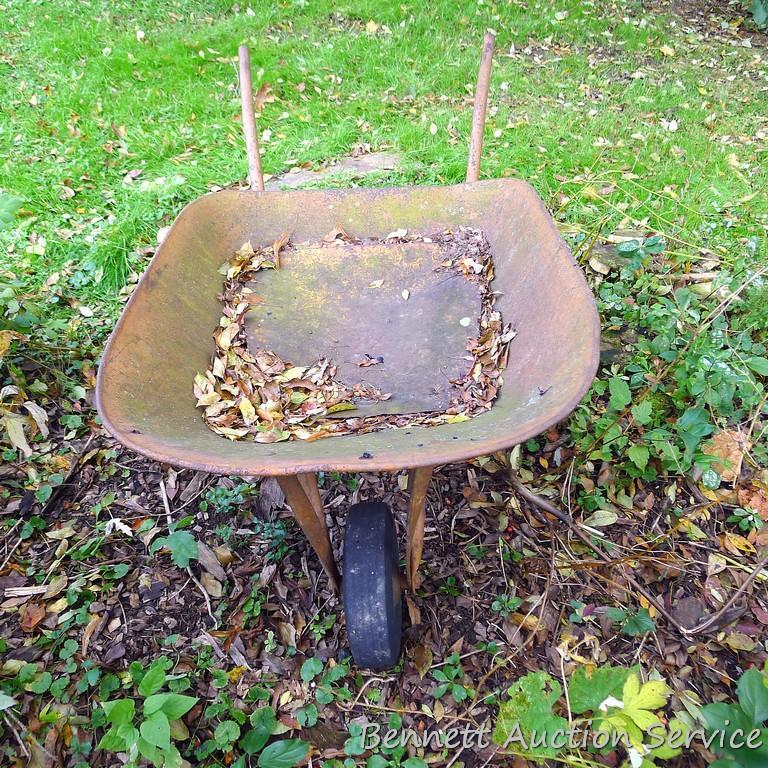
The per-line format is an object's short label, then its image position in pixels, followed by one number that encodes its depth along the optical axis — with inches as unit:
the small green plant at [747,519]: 87.0
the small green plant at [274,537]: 87.3
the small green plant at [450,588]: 82.9
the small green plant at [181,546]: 76.9
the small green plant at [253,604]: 80.6
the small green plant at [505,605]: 80.4
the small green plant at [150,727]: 59.4
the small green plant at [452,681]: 72.1
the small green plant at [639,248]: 103.1
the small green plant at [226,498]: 93.2
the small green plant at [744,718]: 52.1
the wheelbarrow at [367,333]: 51.9
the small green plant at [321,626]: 78.5
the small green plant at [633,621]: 73.9
